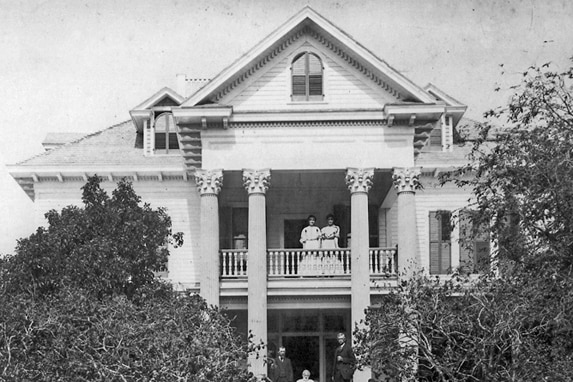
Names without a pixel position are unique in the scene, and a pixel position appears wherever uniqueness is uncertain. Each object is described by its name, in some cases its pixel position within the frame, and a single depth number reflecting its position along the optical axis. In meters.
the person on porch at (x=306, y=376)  28.28
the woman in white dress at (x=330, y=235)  33.81
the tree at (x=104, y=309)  21.88
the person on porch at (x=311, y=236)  33.84
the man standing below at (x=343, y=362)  27.25
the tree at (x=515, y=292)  21.30
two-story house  31.88
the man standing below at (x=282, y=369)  28.88
